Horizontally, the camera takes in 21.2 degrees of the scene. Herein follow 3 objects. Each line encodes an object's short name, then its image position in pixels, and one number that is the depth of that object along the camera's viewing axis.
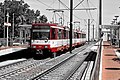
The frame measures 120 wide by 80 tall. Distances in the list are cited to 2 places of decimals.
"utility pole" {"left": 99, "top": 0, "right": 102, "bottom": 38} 31.92
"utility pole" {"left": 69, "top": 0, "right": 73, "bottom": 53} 36.25
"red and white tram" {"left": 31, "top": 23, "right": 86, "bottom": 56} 26.53
